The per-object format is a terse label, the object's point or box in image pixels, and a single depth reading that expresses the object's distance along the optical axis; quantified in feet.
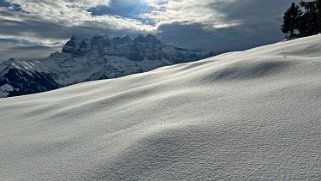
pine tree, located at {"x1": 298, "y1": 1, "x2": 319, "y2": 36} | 122.03
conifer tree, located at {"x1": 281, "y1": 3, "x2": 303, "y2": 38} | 127.24
